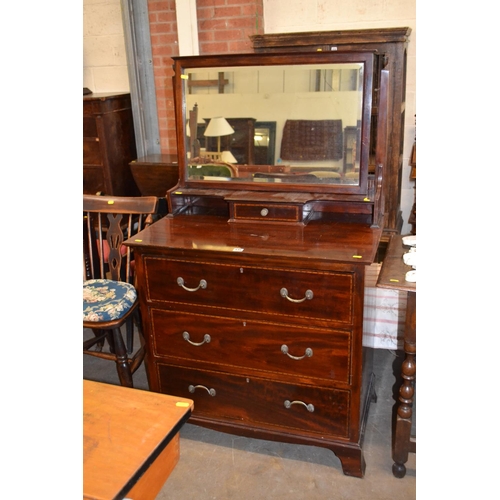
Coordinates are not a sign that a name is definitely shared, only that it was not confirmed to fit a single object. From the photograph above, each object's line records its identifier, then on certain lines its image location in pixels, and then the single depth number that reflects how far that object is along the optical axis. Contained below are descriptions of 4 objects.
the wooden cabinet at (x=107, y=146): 2.91
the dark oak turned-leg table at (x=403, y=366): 1.69
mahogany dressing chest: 1.74
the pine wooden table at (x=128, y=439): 0.87
